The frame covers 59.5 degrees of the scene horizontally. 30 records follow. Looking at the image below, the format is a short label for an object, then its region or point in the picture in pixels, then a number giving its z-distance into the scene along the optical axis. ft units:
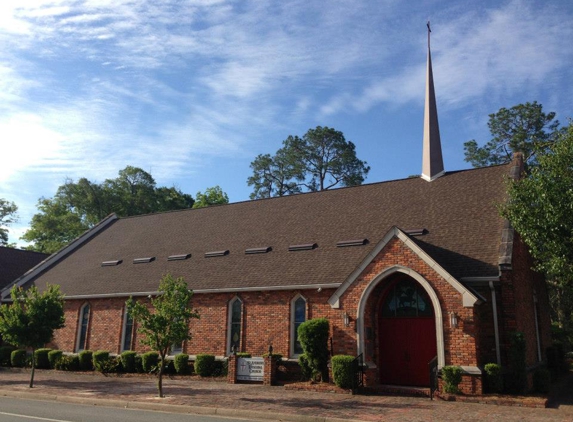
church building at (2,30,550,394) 54.34
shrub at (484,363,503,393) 49.70
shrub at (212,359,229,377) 69.36
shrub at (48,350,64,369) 84.41
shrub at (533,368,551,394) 52.70
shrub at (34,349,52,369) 86.17
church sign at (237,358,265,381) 63.94
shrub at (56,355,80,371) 82.38
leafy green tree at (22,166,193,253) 191.31
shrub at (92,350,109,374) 77.66
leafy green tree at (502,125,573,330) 50.52
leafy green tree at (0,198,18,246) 201.77
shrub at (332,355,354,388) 54.49
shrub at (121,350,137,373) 76.48
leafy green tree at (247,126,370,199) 183.42
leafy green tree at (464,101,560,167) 147.13
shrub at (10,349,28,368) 88.28
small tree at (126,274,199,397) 52.21
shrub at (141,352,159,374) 74.49
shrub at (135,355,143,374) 76.23
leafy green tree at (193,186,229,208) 192.85
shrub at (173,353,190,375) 71.97
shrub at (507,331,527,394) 50.67
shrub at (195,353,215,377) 69.72
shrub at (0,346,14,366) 90.99
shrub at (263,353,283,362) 63.66
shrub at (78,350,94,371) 81.20
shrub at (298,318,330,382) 59.06
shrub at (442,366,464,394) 50.11
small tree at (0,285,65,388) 65.16
